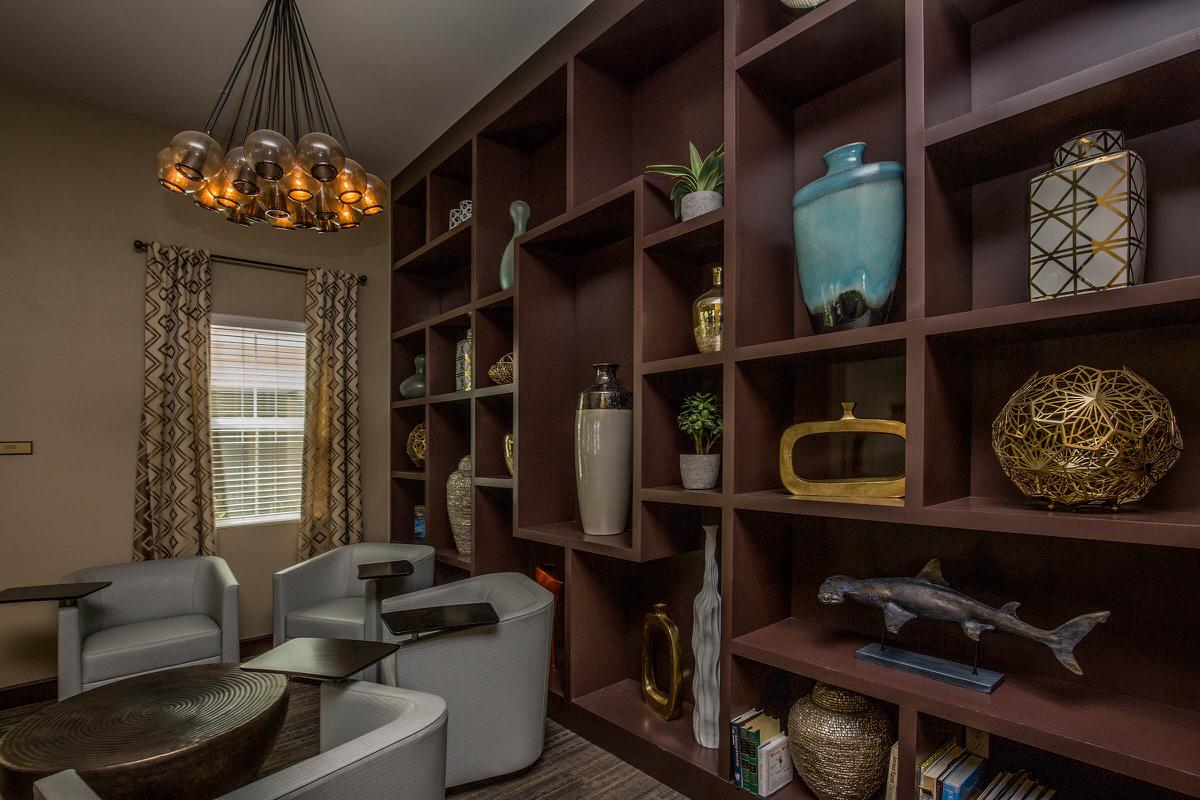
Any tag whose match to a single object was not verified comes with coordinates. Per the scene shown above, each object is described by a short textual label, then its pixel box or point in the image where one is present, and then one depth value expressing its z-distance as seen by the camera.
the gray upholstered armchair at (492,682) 1.97
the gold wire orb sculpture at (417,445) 3.92
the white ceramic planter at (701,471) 2.07
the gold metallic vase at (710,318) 2.03
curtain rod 3.56
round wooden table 1.47
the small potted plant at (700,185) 2.06
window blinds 3.60
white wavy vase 2.06
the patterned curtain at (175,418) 3.25
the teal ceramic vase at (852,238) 1.66
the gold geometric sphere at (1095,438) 1.25
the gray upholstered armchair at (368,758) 1.12
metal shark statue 1.38
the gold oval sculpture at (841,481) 1.66
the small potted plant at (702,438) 2.08
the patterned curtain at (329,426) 3.77
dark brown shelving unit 1.39
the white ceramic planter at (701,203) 2.05
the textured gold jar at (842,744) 1.66
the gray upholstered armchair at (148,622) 2.36
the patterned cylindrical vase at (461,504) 3.27
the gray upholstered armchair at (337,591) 2.74
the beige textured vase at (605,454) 2.32
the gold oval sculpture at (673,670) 2.21
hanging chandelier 2.07
